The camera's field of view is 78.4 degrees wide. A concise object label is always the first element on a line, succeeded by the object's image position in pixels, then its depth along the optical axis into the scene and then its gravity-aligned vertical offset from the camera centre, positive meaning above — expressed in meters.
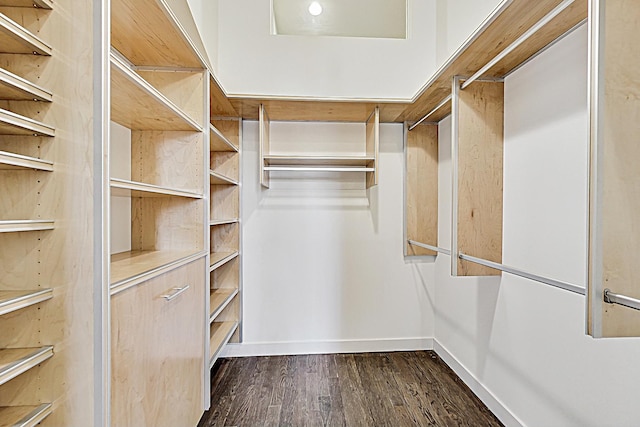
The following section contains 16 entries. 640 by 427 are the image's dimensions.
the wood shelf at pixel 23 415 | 0.92 -0.50
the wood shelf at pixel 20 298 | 0.86 -0.21
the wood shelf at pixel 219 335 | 2.38 -0.87
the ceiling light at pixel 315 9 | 3.12 +1.61
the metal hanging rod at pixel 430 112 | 2.46 +0.70
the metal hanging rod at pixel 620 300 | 0.95 -0.22
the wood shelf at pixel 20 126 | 0.84 +0.20
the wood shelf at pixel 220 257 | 2.41 -0.32
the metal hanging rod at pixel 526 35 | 1.36 +0.70
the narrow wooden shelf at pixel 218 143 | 2.36 +0.46
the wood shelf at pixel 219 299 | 2.42 -0.62
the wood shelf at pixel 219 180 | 2.42 +0.21
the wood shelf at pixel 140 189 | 1.17 +0.08
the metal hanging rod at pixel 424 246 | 2.43 -0.25
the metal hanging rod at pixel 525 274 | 1.36 -0.26
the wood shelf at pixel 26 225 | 0.85 -0.04
